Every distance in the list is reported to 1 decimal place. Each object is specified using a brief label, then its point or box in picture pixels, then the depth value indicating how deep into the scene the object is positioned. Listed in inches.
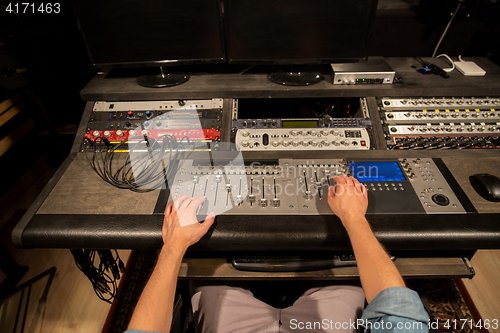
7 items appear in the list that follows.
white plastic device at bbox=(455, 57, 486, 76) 54.3
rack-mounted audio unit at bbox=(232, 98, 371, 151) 48.8
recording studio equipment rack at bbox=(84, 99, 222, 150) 50.4
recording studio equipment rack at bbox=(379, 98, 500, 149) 48.6
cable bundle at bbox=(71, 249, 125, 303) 48.1
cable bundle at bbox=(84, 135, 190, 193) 44.3
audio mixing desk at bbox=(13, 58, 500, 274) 38.0
